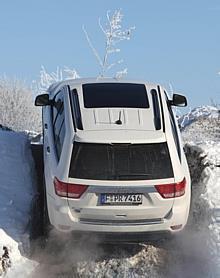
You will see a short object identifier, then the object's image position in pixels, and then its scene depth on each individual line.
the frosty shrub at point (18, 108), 70.20
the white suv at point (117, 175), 11.98
